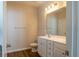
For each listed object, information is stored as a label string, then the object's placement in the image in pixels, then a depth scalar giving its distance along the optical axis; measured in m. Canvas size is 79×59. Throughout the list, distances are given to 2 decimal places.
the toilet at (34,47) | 2.84
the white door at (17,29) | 2.75
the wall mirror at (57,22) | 2.01
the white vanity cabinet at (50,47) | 1.49
